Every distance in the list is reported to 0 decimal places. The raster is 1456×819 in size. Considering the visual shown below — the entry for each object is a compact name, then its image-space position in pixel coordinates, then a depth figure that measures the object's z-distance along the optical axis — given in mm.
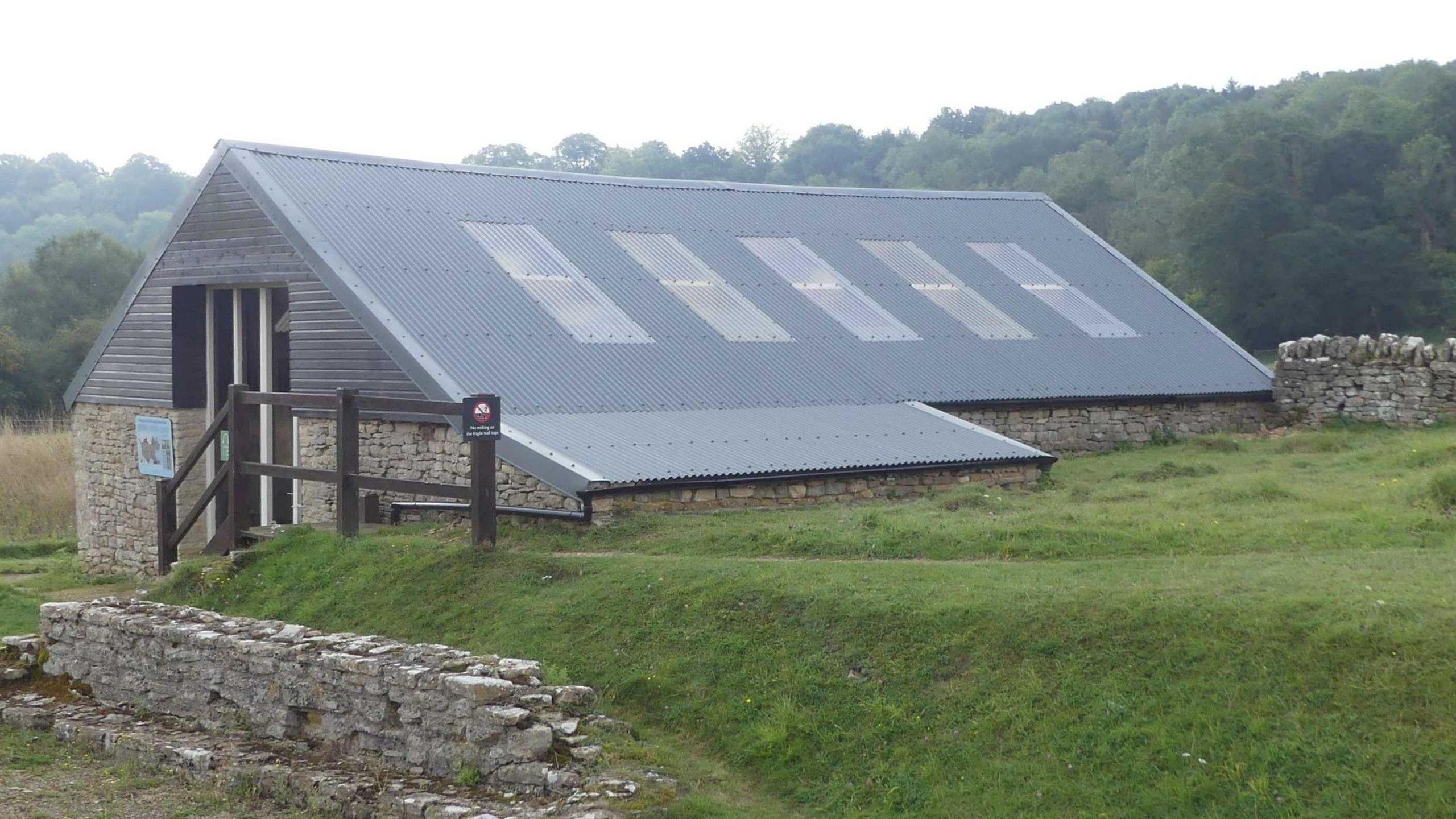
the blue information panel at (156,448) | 20375
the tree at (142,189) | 97812
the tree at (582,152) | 96125
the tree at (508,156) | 91000
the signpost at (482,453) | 13352
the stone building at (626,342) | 16922
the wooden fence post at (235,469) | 16547
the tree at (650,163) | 82500
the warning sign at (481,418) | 13328
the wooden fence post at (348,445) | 15094
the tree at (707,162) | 83750
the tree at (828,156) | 81625
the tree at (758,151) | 84125
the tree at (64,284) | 54500
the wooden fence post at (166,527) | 17672
